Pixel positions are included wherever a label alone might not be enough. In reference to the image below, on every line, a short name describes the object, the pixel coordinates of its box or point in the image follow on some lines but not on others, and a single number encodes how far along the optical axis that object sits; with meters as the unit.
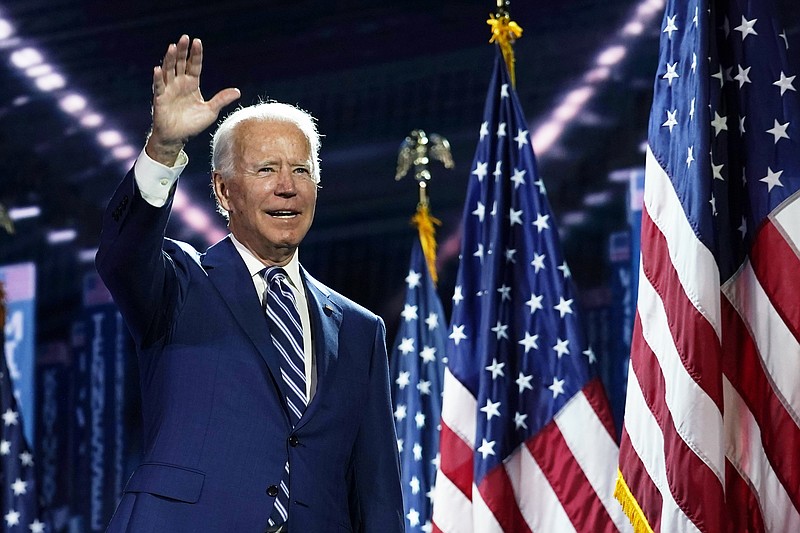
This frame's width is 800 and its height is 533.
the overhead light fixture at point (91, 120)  11.53
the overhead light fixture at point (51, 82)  11.61
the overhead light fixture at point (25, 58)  11.51
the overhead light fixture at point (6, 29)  11.39
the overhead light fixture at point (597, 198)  9.57
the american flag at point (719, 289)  5.66
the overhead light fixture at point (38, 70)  11.59
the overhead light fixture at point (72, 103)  11.61
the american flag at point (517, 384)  7.32
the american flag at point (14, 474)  9.73
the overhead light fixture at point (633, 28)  9.71
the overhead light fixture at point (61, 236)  11.45
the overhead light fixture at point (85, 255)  11.36
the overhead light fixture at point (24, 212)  11.59
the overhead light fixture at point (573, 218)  9.64
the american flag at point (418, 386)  8.95
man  3.66
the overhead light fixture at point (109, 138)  11.45
